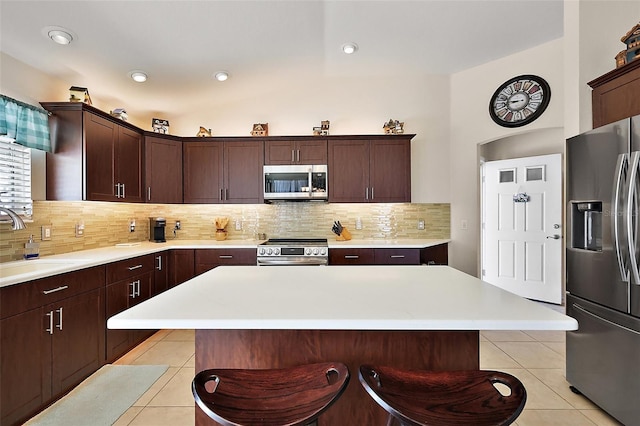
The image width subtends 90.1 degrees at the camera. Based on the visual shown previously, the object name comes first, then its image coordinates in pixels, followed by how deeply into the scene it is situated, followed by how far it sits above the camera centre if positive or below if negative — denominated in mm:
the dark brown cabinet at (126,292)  2758 -736
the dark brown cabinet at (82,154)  2795 +548
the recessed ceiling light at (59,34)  2396 +1379
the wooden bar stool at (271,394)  917 -569
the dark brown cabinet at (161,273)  3475 -659
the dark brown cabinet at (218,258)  3787 -528
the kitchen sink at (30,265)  2228 -392
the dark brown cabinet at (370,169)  4035 +556
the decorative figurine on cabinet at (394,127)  4133 +1115
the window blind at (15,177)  2398 +289
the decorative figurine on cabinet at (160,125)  4023 +1120
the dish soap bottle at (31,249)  2576 -288
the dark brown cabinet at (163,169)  3818 +553
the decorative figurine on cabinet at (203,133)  4195 +1062
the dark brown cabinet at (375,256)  3725 -503
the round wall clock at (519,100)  3631 +1329
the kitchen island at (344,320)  1082 -362
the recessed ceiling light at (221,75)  3592 +1572
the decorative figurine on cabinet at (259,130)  4234 +1108
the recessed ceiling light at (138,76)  3234 +1420
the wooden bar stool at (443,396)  911 -573
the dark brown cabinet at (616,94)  2004 +791
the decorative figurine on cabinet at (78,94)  2904 +1095
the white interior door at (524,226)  4254 -189
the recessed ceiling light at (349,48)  3453 +1817
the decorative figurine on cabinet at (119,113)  3391 +1076
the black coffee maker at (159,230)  4051 -207
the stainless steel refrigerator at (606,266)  1802 -334
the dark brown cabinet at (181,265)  3748 -609
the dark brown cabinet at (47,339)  1885 -847
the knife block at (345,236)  4160 -298
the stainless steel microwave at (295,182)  4023 +395
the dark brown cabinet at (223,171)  4094 +551
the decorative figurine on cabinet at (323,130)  4203 +1101
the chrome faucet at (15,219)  2082 -32
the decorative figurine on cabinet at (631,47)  1998 +1054
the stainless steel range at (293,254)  3684 -474
